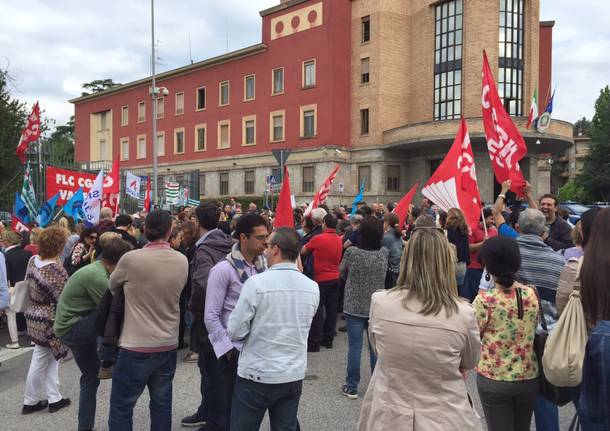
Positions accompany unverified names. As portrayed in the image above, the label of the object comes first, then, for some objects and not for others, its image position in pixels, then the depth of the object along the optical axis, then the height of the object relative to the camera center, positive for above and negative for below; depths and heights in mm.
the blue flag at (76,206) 10906 -267
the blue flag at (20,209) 10375 -323
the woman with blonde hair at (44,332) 4855 -1346
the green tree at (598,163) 47094 +2953
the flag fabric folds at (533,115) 27364 +4418
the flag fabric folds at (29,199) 10711 -113
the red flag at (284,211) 5359 -185
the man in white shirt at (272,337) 3014 -872
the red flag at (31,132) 13180 +1637
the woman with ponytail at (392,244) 6855 -730
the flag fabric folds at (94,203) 9844 -182
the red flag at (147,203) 15031 -276
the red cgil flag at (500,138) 6852 +780
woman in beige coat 2438 -758
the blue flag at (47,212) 10070 -369
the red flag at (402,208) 8391 -239
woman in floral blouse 3166 -945
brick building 31578 +7294
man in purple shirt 3541 -641
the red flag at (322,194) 10492 -2
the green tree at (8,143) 24453 +2528
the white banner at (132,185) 15602 +278
